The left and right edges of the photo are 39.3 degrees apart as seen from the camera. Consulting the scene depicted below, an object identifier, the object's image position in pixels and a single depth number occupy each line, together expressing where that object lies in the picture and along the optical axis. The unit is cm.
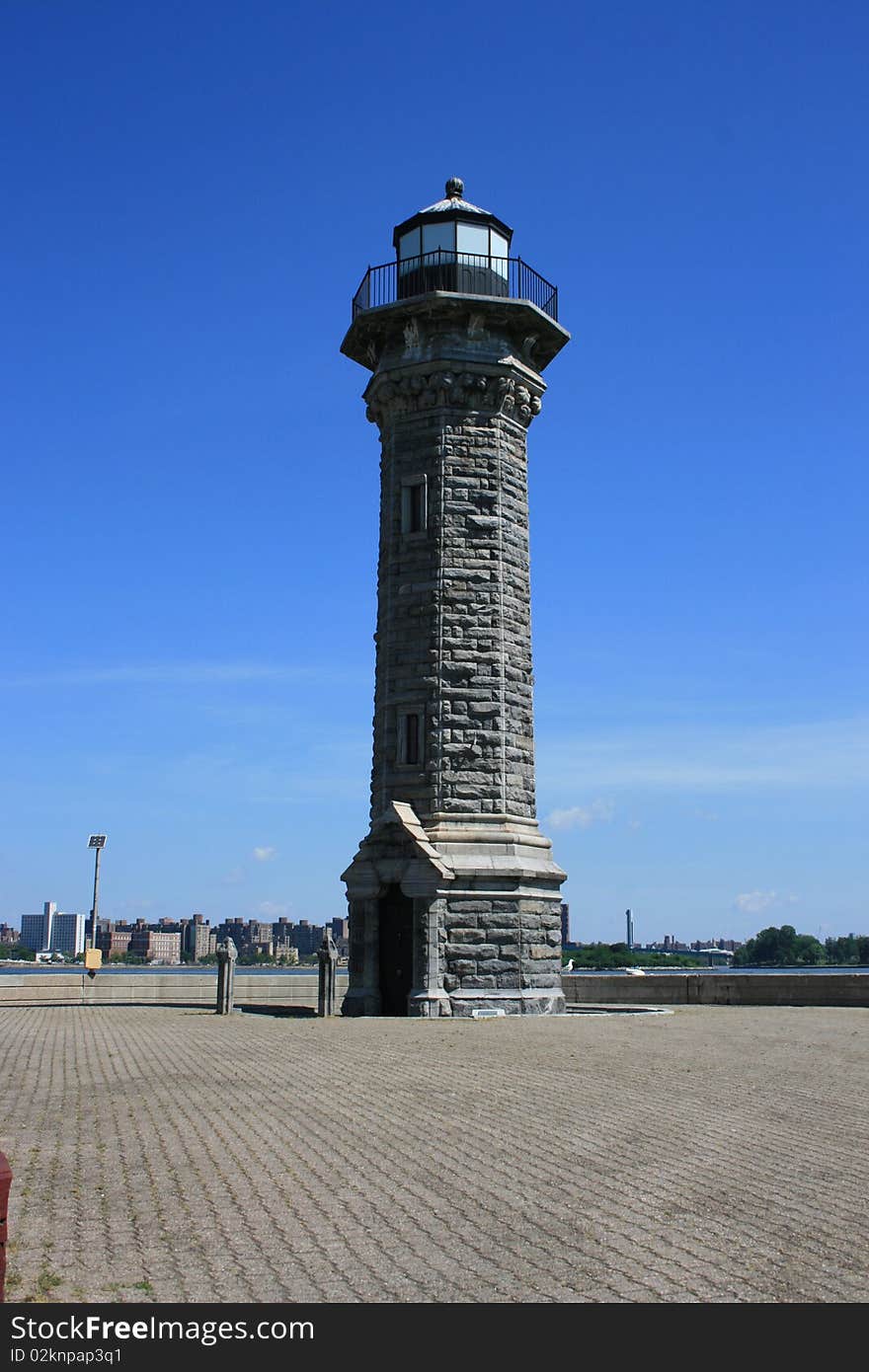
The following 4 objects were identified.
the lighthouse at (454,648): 2308
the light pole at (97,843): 3506
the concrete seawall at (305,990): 2961
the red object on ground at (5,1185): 433
